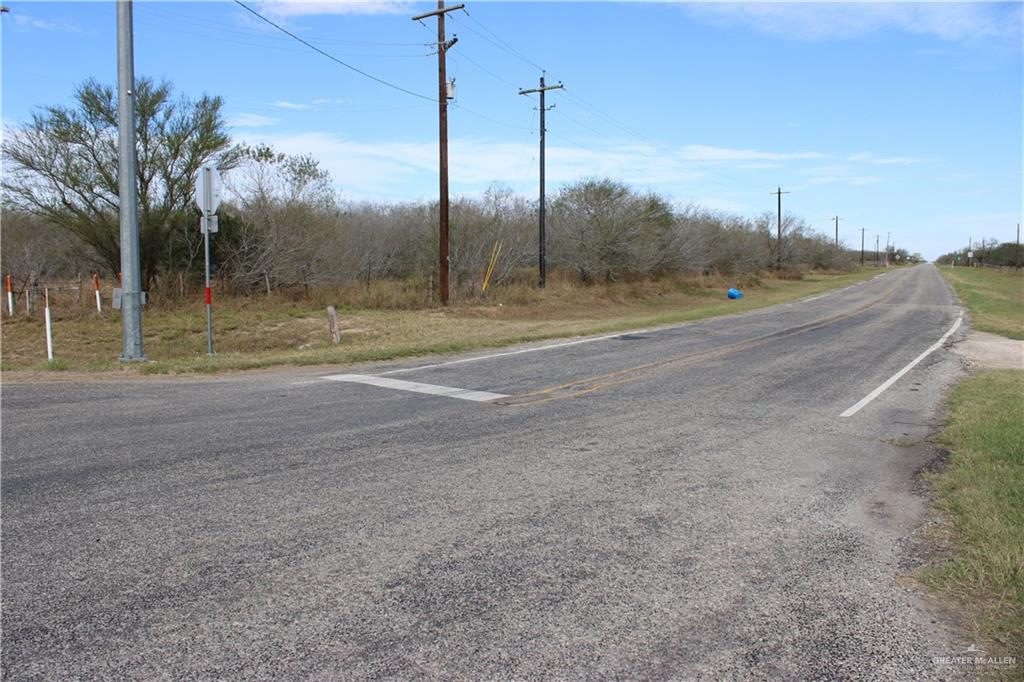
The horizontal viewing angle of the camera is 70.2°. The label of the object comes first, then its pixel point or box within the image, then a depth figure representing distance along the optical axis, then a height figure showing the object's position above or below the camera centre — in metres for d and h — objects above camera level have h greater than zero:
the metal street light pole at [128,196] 12.32 +1.66
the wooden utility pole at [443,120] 22.64 +5.46
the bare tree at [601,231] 35.41 +3.03
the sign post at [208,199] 13.70 +1.80
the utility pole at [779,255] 73.89 +3.92
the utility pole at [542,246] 30.33 +1.98
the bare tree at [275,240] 24.44 +1.84
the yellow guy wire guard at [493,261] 27.88 +1.29
